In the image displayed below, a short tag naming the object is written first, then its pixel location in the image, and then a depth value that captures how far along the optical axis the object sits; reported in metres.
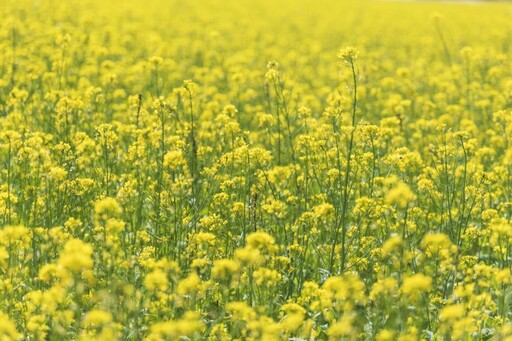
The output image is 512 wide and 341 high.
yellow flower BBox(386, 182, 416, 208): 7.94
